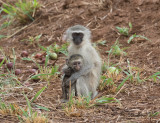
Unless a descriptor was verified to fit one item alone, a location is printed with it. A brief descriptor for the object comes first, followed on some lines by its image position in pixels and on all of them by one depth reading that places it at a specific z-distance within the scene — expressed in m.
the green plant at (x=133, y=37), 15.07
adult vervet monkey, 10.07
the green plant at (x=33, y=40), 17.59
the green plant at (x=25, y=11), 19.75
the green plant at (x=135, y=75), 11.19
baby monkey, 9.91
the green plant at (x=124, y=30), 16.23
